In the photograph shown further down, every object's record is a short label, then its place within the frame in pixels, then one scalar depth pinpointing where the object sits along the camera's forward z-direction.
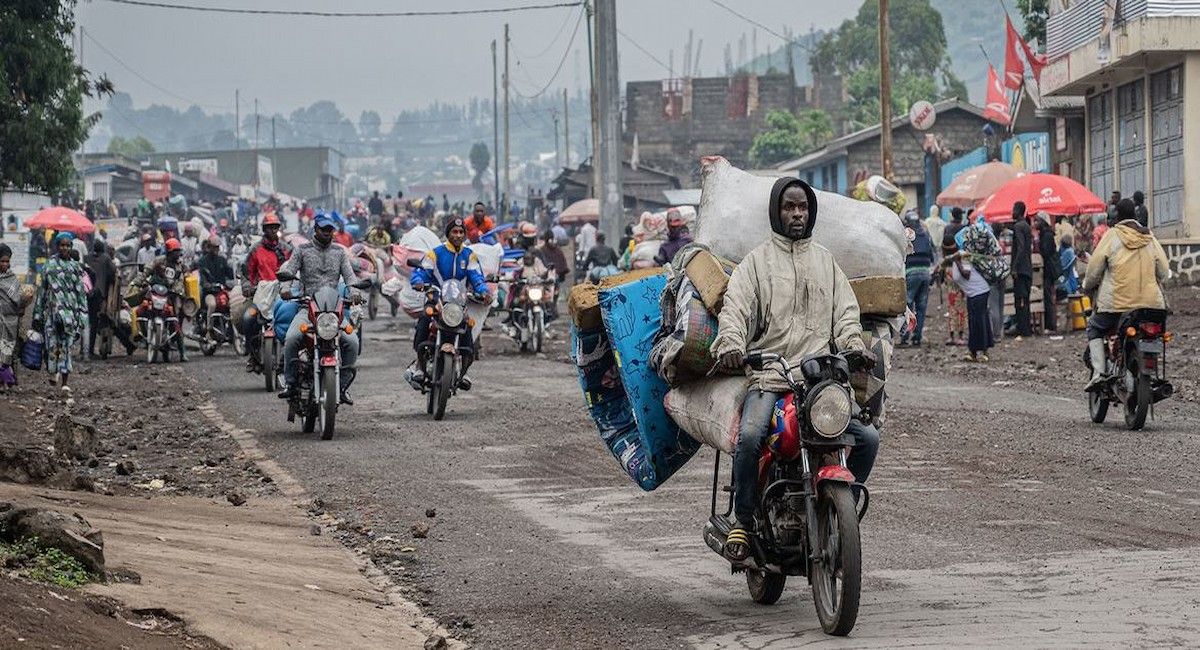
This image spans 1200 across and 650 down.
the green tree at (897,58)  92.44
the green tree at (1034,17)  47.21
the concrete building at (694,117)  96.56
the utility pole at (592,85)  53.95
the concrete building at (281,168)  146.25
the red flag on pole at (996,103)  46.00
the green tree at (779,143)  88.50
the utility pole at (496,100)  107.89
